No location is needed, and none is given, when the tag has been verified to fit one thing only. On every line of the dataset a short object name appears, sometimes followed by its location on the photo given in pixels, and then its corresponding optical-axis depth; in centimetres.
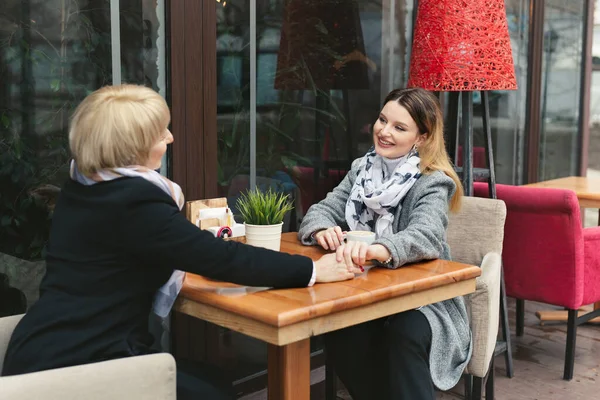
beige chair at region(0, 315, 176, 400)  128
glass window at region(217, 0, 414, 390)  265
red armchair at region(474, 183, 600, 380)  302
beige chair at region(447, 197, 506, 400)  220
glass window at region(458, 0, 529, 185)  444
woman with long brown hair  198
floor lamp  279
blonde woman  152
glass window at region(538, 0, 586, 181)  485
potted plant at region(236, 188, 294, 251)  201
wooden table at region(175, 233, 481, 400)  151
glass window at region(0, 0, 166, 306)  201
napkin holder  208
